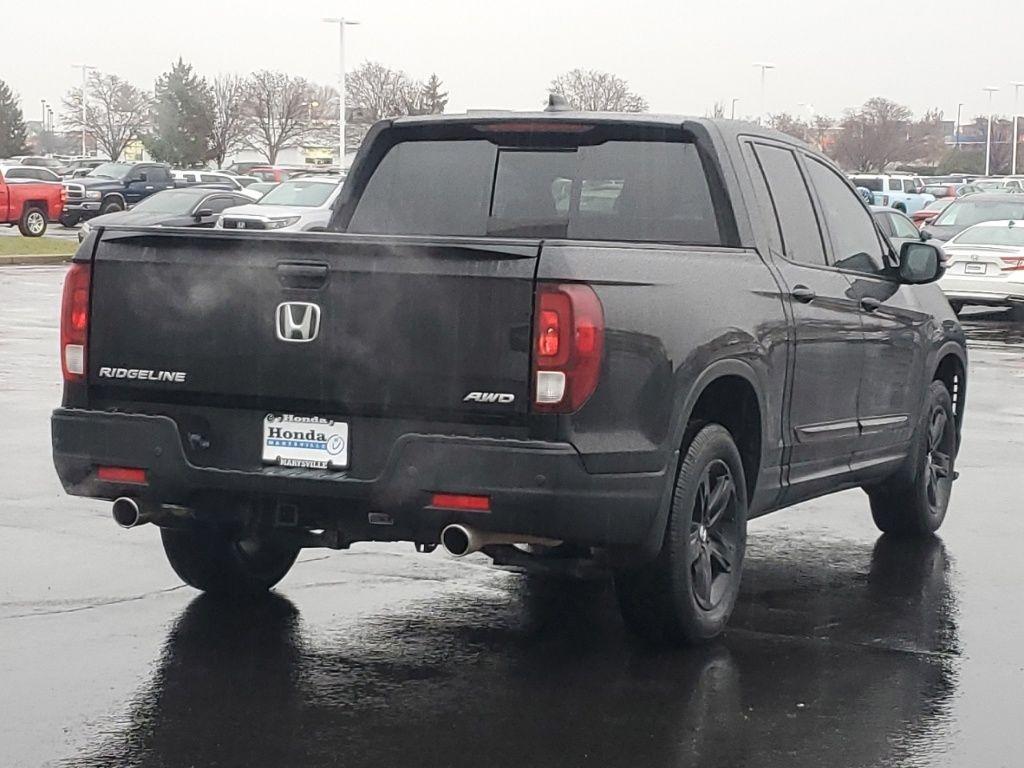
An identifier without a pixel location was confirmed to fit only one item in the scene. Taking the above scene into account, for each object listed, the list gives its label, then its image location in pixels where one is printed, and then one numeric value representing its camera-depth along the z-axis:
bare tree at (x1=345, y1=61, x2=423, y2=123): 46.94
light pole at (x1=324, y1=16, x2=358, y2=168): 41.12
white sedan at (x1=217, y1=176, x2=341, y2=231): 29.41
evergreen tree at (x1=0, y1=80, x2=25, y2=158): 76.62
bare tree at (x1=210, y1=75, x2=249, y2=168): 46.28
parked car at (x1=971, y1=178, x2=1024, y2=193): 49.53
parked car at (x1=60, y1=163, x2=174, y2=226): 45.19
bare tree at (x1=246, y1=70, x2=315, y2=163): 43.41
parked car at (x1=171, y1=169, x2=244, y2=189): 53.00
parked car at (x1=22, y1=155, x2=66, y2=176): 65.25
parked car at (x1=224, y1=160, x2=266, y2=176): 73.31
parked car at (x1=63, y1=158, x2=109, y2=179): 58.22
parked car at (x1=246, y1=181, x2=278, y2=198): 40.28
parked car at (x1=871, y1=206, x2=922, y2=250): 27.30
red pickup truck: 38.09
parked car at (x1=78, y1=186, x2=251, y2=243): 30.44
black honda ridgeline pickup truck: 5.37
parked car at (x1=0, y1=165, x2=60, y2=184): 43.06
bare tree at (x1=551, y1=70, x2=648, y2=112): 48.62
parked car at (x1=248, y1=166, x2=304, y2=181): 59.19
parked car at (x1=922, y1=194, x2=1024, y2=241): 28.70
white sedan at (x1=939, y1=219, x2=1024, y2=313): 23.11
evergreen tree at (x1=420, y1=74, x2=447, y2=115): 53.90
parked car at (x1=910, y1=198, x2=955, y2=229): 37.64
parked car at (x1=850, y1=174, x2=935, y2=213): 48.96
